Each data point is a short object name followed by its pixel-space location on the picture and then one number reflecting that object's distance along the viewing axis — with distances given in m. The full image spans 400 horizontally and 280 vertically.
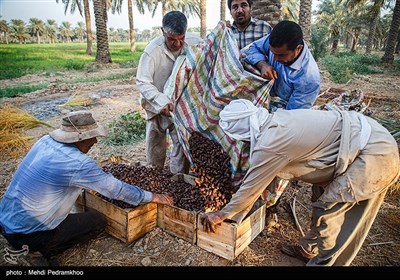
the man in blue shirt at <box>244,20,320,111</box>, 2.33
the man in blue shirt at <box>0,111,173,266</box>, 2.43
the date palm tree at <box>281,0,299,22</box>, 29.28
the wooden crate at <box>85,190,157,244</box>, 2.79
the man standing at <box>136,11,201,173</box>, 3.26
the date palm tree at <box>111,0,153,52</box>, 37.66
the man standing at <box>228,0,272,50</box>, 3.32
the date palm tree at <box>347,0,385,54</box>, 18.22
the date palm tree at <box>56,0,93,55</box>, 22.31
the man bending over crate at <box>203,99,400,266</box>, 2.03
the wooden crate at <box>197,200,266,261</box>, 2.59
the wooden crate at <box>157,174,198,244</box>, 2.79
